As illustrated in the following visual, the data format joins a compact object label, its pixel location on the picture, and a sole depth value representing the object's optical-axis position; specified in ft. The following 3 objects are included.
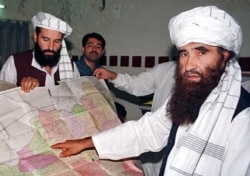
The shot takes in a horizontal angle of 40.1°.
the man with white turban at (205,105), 3.42
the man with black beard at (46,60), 6.32
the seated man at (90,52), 8.57
